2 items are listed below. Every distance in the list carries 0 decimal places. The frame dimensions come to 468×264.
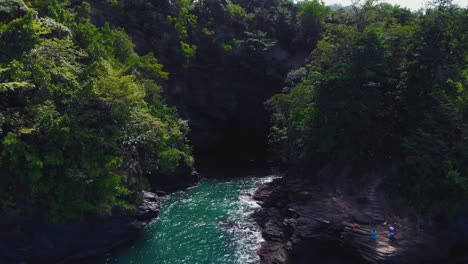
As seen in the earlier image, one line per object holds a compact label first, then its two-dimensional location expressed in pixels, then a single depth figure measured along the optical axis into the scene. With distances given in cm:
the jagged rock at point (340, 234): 2558
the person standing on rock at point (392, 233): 2569
